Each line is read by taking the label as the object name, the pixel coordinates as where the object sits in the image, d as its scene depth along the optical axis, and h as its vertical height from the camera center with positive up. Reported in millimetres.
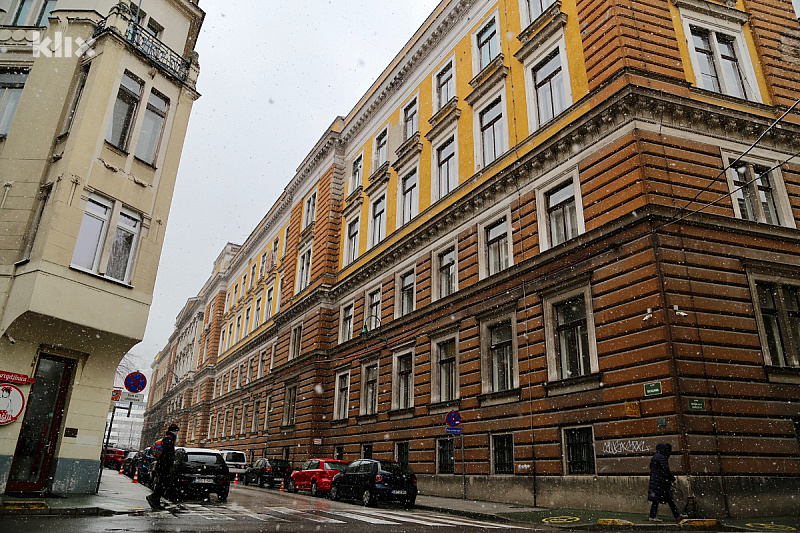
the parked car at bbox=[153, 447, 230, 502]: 16484 -313
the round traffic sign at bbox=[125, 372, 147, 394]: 16375 +2307
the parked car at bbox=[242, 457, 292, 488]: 28578 -190
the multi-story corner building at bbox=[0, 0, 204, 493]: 14352 +6792
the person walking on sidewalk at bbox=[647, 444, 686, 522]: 12031 -79
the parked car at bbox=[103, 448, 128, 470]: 43938 +424
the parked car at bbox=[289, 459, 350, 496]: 22750 -234
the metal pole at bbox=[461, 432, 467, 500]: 19417 -212
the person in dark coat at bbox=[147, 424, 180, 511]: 13648 -114
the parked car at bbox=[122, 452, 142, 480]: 33100 +3
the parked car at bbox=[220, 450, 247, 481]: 33094 +303
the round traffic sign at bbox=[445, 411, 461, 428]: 19234 +1769
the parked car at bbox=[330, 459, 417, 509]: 17734 -380
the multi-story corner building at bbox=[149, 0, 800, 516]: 14281 +6734
